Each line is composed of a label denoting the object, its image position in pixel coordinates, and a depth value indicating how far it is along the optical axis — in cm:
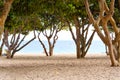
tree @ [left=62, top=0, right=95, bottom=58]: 2028
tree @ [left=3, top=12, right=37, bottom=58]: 2520
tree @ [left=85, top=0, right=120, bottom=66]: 1469
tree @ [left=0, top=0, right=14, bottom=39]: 1133
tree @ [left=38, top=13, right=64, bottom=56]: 2883
